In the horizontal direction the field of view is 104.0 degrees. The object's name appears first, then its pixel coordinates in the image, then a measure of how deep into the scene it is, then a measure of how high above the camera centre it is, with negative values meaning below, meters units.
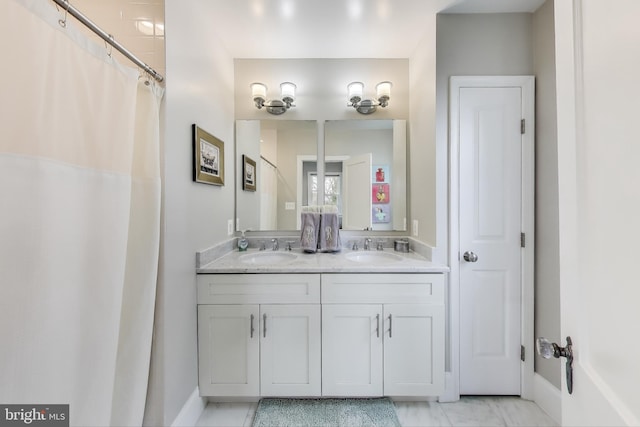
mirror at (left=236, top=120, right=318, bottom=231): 2.19 +0.40
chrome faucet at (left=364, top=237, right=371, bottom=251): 2.12 -0.27
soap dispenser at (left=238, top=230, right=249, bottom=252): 2.07 -0.27
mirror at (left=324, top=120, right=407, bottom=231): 2.15 +0.35
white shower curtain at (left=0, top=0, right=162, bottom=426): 0.69 -0.03
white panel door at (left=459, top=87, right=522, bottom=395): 1.64 -0.22
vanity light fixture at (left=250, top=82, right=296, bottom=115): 2.12 +0.98
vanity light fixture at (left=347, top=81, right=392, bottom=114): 2.10 +0.97
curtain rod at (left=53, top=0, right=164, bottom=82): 0.77 +0.65
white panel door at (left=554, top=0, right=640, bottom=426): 0.43 +0.01
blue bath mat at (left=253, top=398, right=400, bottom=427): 1.47 -1.23
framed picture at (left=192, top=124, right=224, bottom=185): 1.50 +0.36
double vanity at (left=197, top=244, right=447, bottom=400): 1.55 -0.75
